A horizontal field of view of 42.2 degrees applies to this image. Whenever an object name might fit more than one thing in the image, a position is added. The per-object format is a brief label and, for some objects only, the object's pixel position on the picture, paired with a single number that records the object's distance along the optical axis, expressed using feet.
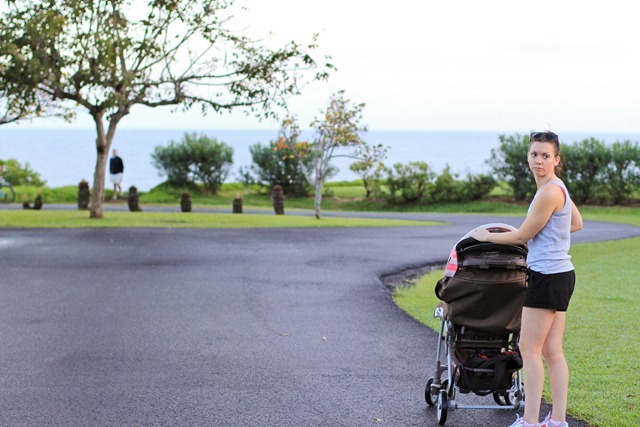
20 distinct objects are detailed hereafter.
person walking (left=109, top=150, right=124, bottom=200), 113.50
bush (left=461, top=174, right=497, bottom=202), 118.73
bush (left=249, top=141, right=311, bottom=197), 130.52
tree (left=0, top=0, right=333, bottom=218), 66.39
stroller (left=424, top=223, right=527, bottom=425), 17.94
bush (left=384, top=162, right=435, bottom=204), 121.19
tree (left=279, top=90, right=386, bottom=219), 88.84
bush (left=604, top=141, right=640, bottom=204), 109.19
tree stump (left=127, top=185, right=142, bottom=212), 98.53
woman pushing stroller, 16.63
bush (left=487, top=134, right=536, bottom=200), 115.85
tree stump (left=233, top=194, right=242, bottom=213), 97.96
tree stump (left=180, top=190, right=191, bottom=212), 97.25
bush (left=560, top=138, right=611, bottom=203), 111.24
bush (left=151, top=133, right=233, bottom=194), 130.11
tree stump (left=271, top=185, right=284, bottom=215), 97.07
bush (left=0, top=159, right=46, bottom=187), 138.51
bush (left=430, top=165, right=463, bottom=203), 118.73
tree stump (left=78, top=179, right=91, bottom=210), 100.58
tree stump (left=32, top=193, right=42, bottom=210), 101.04
